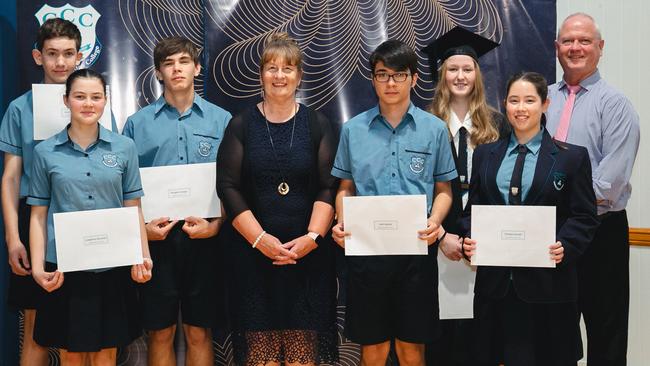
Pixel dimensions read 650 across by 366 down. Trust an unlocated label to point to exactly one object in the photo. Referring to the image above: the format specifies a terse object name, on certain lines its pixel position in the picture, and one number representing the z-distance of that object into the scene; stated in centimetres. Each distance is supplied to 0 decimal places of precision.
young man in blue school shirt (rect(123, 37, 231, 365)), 336
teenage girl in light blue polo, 301
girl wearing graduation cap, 350
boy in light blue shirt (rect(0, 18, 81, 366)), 342
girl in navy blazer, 289
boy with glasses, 306
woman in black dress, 318
